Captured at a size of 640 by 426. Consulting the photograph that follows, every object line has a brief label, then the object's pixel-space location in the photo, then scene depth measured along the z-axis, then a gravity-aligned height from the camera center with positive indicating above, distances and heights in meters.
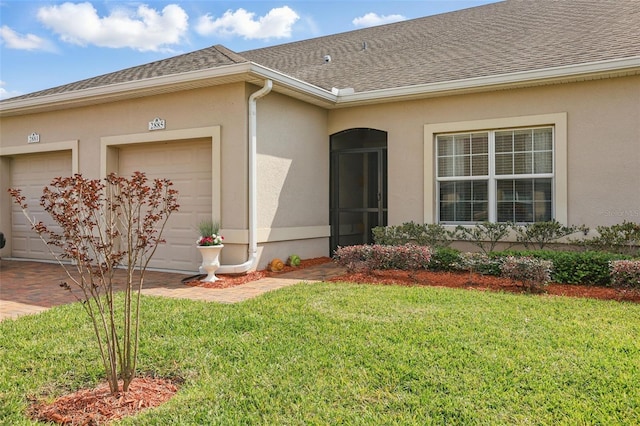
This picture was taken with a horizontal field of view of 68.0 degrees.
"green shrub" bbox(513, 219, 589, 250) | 8.20 -0.37
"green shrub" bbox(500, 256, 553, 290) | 6.48 -0.83
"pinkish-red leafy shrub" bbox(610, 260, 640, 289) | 6.01 -0.81
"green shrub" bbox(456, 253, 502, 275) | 7.35 -0.82
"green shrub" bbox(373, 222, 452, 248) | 8.95 -0.45
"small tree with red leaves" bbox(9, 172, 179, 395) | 3.14 -0.13
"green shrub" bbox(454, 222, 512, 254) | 8.66 -0.42
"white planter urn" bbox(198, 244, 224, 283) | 7.85 -0.80
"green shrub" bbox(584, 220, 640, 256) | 7.51 -0.46
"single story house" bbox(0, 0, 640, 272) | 8.23 +1.49
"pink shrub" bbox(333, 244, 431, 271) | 7.60 -0.75
